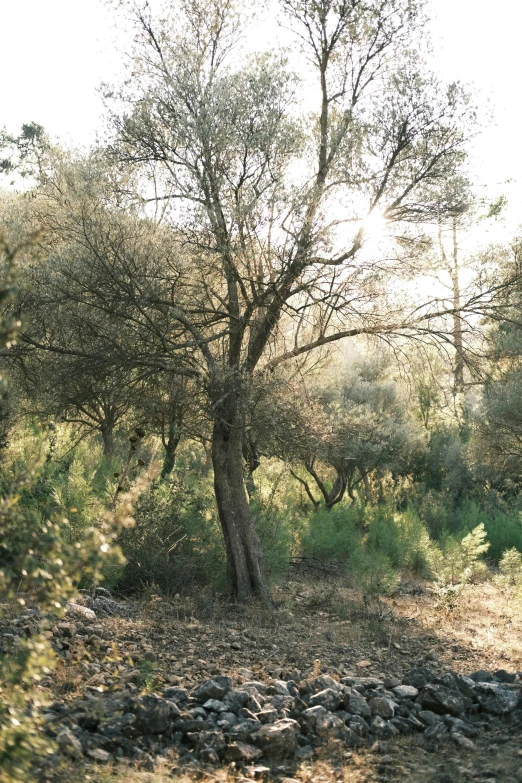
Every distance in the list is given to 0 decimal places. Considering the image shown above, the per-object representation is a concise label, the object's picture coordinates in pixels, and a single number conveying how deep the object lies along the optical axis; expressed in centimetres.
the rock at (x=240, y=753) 514
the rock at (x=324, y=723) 573
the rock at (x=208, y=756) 505
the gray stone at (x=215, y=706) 568
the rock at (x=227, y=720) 546
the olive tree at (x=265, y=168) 985
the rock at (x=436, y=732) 595
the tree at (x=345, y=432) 1088
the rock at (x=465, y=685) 679
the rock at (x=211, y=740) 519
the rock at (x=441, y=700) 645
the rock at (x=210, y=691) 587
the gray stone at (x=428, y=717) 626
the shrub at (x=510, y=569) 1435
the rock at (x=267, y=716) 563
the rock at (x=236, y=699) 576
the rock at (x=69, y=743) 453
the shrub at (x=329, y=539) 1619
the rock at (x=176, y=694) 587
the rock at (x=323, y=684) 651
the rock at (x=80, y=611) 814
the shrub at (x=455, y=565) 1174
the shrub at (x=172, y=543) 1059
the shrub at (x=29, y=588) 292
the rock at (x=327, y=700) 616
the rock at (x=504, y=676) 720
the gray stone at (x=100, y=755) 463
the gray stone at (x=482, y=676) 729
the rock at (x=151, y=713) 523
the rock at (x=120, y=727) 507
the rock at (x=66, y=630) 718
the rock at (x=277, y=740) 530
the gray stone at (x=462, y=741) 580
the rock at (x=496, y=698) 652
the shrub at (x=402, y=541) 1619
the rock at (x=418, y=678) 692
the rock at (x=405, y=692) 665
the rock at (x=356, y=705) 621
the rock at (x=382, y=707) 625
